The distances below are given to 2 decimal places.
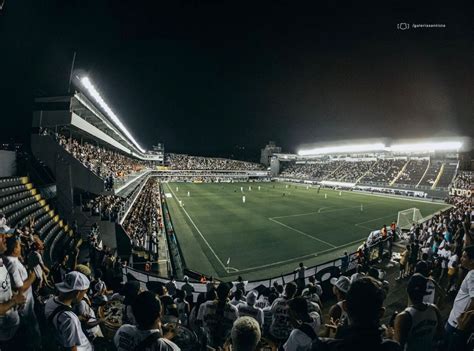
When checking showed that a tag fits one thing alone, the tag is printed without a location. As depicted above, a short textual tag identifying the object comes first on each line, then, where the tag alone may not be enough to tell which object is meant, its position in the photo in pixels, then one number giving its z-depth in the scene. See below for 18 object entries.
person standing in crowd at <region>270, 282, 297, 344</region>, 3.90
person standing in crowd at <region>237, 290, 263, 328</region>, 4.19
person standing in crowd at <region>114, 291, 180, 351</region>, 2.07
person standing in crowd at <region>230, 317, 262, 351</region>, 2.12
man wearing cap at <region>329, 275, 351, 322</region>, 3.71
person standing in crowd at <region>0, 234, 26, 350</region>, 3.23
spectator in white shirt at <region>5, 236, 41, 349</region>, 3.51
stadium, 2.78
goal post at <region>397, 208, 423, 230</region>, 21.14
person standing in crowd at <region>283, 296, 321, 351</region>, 2.68
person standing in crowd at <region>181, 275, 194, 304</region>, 7.45
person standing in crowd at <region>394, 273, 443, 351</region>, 2.75
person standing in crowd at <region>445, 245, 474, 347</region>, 3.32
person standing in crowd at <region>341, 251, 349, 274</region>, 10.87
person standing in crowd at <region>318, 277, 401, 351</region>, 1.60
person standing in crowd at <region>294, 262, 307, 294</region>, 8.15
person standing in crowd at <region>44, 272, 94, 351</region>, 2.76
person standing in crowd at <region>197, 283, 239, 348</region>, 3.79
